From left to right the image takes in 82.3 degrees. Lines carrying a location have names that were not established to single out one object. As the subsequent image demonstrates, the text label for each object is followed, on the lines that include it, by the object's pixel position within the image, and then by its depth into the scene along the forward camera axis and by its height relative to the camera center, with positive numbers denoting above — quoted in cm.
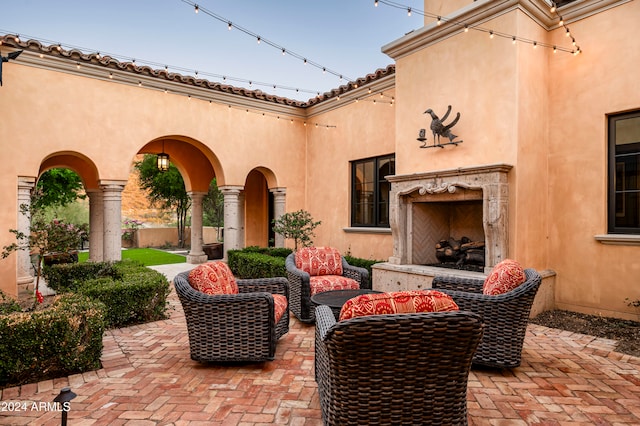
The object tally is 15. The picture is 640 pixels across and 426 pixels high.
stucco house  514 +135
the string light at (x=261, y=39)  428 +233
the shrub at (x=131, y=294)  468 -107
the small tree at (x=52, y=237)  554 -37
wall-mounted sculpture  577 +134
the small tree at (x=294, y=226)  813 -31
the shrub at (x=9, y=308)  374 -100
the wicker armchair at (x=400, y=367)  198 -89
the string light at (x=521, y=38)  520 +256
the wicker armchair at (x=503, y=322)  335 -102
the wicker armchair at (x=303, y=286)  488 -103
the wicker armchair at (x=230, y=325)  351 -108
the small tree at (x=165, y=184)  1531 +122
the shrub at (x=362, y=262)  718 -100
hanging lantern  924 +131
